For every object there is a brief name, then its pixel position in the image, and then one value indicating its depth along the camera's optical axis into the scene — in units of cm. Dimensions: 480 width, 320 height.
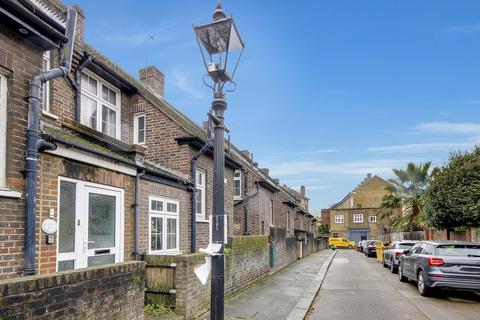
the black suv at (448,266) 1029
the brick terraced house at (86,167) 543
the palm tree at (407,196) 3017
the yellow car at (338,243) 5531
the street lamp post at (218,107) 423
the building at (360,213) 6669
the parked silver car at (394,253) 1817
